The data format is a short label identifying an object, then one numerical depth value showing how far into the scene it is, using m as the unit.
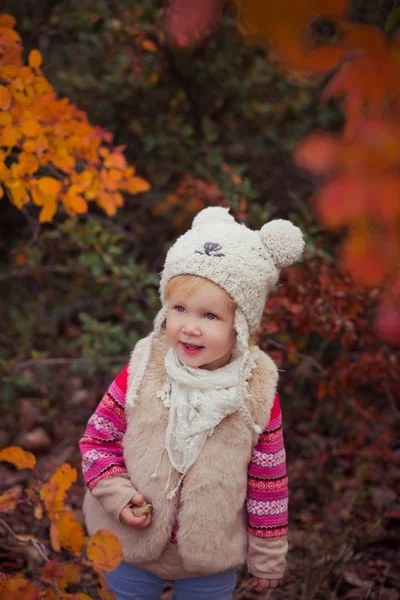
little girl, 1.92
